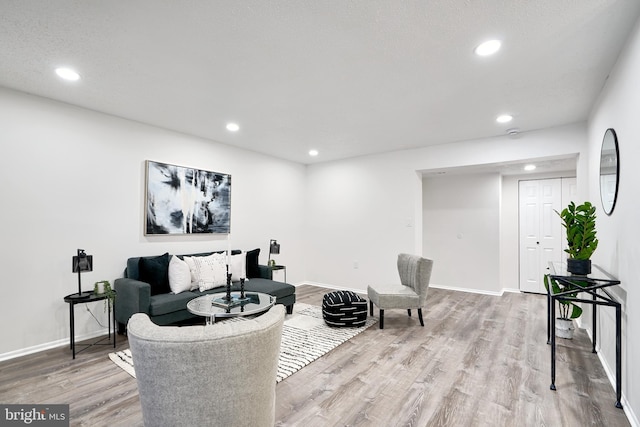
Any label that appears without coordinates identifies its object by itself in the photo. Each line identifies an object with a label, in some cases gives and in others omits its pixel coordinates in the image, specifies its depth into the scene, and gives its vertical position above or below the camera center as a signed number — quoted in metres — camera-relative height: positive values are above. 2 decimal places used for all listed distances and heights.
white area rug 2.75 -1.35
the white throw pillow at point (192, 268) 3.70 -0.66
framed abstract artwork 3.87 +0.17
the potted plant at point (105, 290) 3.08 -0.77
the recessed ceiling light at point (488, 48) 2.10 +1.14
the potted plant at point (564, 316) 3.07 -1.20
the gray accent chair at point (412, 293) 3.71 -0.97
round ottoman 3.66 -1.16
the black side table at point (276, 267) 4.62 -0.84
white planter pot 3.38 -1.28
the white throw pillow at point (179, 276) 3.52 -0.71
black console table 2.09 -0.62
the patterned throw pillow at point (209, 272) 3.67 -0.71
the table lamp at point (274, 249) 4.83 -0.56
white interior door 5.38 -0.31
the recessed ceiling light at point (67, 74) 2.51 +1.16
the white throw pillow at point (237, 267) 4.10 -0.72
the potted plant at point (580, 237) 2.58 -0.22
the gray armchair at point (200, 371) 1.17 -0.60
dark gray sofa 3.09 -0.91
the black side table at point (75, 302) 2.88 -0.82
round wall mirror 2.34 +0.33
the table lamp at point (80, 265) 2.97 -0.49
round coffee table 2.65 -0.85
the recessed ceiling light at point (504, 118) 3.55 +1.08
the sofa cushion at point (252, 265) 4.47 -0.75
